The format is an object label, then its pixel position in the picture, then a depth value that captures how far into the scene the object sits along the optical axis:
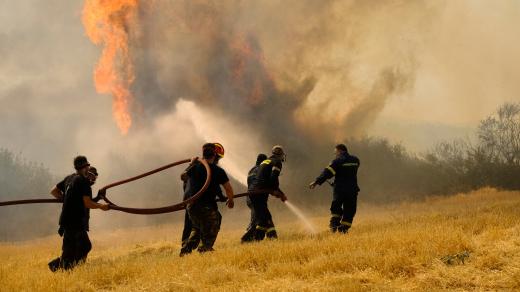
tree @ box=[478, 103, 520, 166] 38.44
